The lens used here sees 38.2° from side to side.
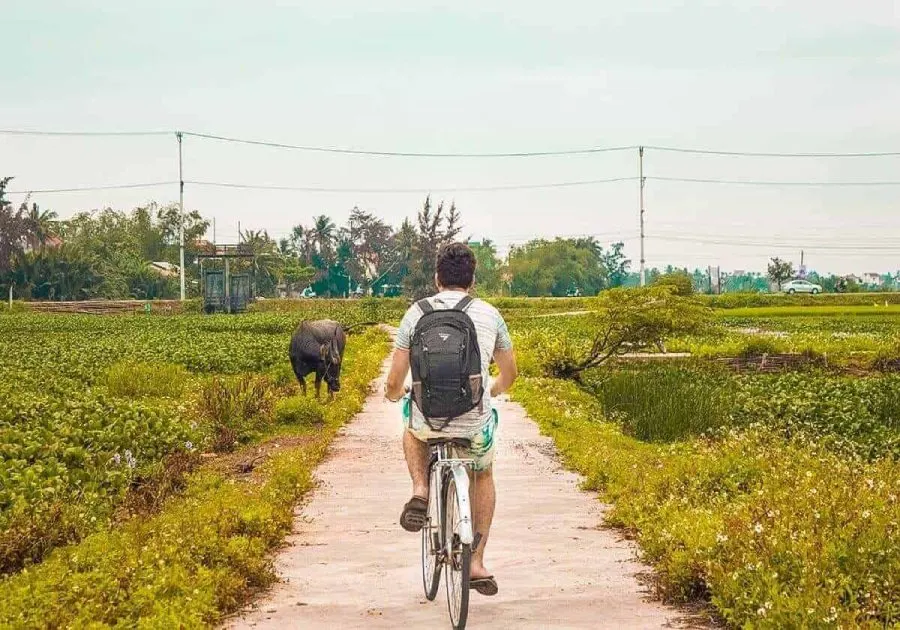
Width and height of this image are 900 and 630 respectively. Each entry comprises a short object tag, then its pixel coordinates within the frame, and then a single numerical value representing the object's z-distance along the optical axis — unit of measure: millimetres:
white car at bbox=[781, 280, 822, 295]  92125
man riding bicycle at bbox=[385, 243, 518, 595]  6836
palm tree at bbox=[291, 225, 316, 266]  114050
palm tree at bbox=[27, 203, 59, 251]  88000
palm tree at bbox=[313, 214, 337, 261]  113312
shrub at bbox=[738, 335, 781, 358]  31639
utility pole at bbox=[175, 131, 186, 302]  76500
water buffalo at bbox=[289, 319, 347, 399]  20234
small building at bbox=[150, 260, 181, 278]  93888
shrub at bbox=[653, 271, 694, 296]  55031
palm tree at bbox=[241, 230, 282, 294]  97750
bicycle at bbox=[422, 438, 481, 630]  6352
